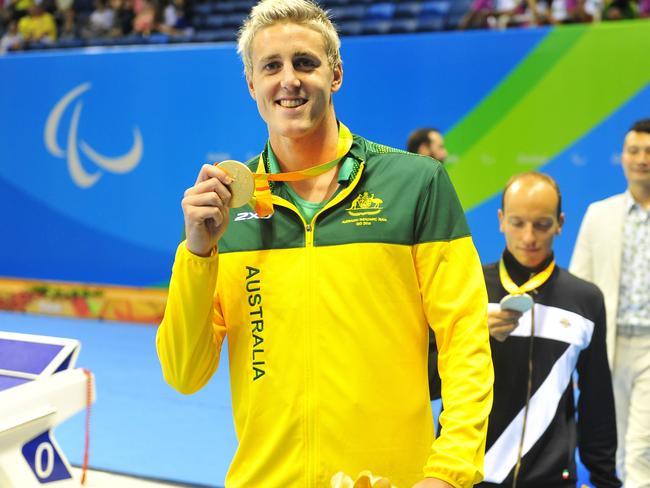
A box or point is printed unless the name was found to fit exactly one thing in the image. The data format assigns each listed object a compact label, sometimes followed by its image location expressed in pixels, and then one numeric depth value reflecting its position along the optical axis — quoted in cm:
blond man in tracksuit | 191
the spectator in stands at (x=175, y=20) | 1145
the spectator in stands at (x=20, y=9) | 1338
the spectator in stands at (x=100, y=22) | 1228
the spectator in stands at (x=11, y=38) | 1251
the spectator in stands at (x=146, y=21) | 1147
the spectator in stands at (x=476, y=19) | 882
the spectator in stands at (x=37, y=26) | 1272
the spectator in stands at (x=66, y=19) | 1273
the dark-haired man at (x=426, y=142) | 604
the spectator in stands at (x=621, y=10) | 801
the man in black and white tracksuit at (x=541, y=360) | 272
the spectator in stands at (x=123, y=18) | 1207
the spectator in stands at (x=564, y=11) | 813
